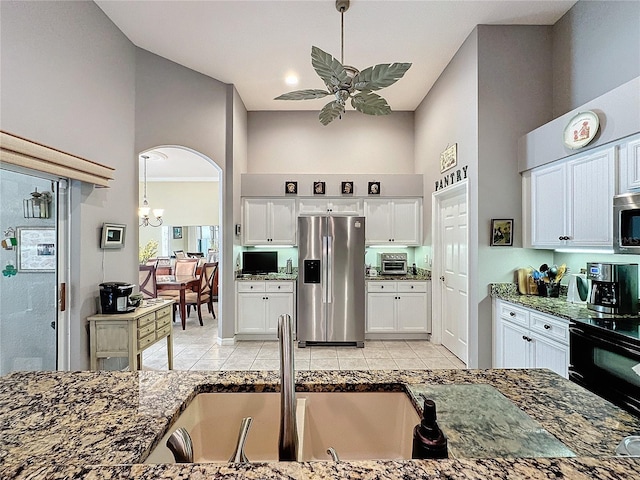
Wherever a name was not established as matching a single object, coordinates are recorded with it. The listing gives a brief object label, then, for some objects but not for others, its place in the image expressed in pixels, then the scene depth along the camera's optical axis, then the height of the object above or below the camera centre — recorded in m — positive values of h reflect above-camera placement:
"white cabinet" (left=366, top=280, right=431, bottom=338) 4.84 -0.91
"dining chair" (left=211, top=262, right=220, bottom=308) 6.45 -0.87
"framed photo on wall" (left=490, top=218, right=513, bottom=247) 3.28 +0.10
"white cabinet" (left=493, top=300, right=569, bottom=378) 2.43 -0.78
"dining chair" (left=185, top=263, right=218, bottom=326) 5.86 -0.87
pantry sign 3.63 +0.78
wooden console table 3.00 -0.83
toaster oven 5.08 -0.31
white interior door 3.84 -0.34
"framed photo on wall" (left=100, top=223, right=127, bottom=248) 3.20 +0.09
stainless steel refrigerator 4.65 -0.50
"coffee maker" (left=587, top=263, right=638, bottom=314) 2.32 -0.30
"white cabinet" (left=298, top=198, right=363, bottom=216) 5.18 +0.58
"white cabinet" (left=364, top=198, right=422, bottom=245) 5.18 +0.35
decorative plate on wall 2.48 +0.88
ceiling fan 2.12 +1.08
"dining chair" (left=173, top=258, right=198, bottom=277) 6.31 -0.44
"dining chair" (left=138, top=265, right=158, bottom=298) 5.56 -0.60
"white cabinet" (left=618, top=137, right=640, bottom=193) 2.21 +0.52
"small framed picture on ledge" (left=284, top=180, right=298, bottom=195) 5.15 +0.86
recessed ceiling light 4.40 +2.20
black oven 1.86 -0.69
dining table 5.60 -0.71
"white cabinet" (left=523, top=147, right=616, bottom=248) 2.45 +0.35
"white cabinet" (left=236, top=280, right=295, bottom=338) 4.79 -0.86
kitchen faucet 0.72 -0.36
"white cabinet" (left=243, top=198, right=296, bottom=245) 5.18 +0.35
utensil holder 3.03 -0.42
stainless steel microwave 2.15 +0.14
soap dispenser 0.68 -0.40
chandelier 7.27 +0.65
